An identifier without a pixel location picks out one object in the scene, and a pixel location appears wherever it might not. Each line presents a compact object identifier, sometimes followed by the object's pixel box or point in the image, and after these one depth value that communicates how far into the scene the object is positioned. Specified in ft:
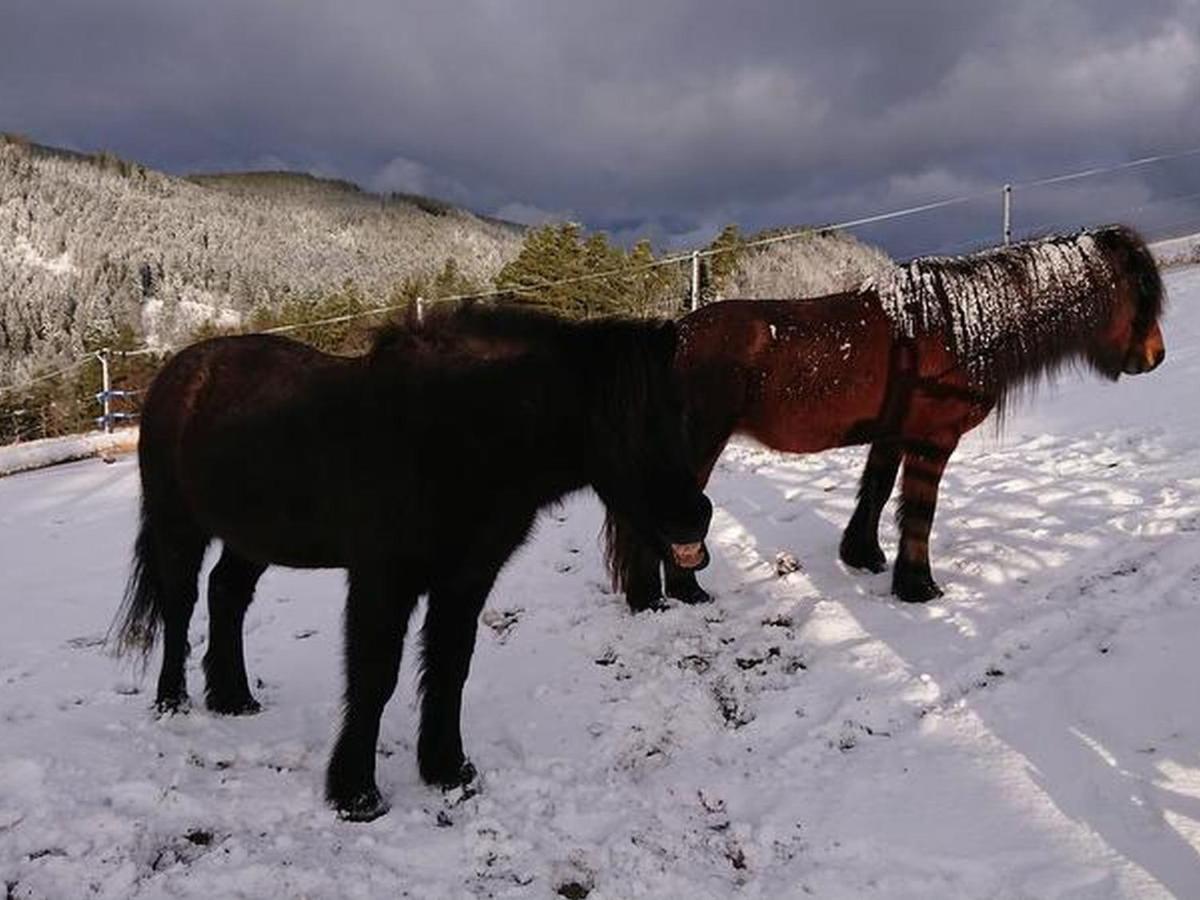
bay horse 16.58
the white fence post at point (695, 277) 45.57
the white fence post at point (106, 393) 49.70
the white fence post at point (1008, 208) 43.50
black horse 9.89
